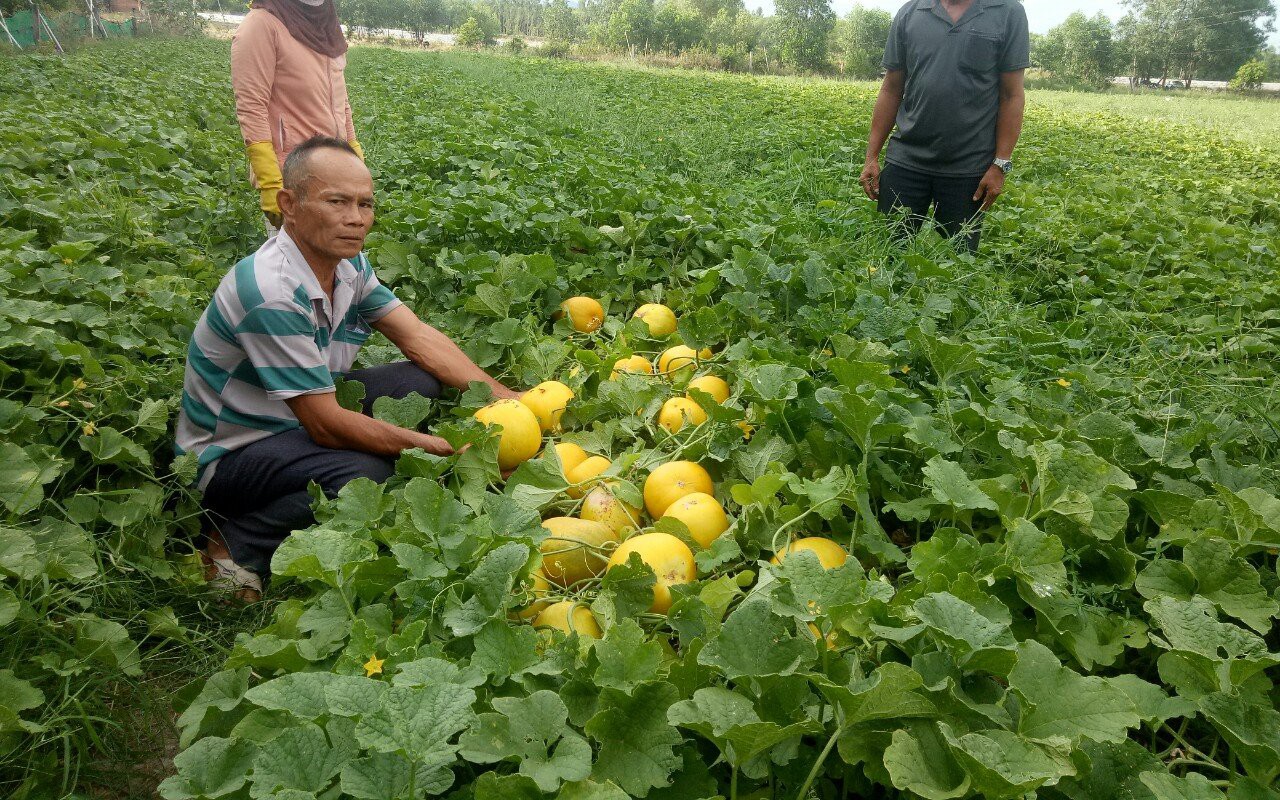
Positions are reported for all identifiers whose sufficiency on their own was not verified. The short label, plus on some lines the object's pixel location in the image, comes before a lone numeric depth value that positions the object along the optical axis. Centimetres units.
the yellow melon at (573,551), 203
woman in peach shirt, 361
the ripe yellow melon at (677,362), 290
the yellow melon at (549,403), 285
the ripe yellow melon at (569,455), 252
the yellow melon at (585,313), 374
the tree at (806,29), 8150
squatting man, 259
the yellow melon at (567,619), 182
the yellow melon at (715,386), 270
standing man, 417
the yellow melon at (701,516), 207
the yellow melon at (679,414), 253
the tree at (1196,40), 7388
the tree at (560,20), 11812
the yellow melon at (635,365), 298
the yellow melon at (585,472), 242
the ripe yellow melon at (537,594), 188
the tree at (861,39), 7650
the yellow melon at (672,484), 220
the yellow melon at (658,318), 345
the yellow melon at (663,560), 189
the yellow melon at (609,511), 224
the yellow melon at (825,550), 189
